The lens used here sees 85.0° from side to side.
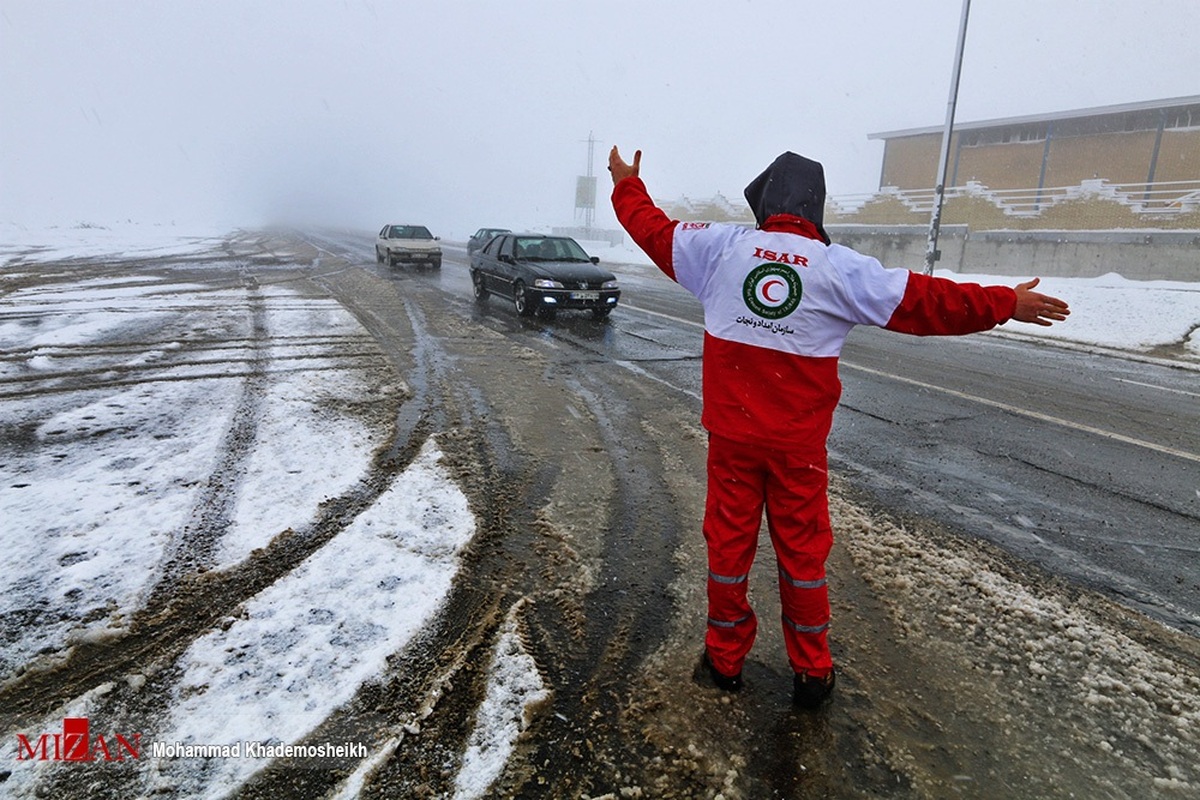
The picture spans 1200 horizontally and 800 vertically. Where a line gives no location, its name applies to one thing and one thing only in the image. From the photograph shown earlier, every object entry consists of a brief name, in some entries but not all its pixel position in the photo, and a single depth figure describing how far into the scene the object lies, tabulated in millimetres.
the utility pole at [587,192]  53262
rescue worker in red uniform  2381
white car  21188
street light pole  17062
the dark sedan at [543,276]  11609
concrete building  24328
